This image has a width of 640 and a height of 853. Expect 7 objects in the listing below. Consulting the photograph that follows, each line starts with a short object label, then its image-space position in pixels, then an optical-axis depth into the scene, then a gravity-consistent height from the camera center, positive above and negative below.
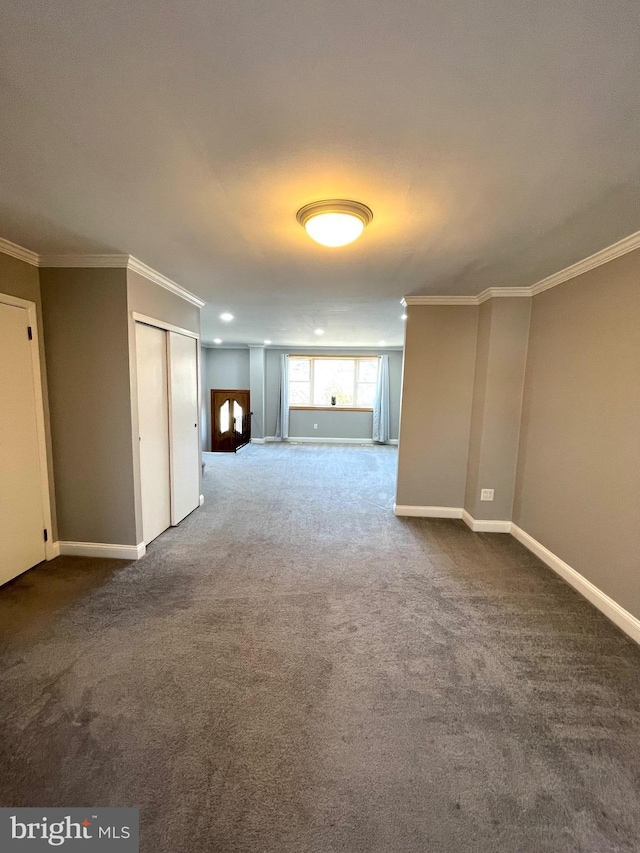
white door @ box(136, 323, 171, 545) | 2.96 -0.35
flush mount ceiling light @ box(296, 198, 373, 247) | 1.78 +0.92
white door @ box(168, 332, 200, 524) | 3.47 -0.37
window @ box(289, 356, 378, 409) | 8.61 +0.32
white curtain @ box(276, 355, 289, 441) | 8.38 -0.31
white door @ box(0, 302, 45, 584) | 2.45 -0.50
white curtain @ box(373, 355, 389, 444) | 8.16 -0.24
